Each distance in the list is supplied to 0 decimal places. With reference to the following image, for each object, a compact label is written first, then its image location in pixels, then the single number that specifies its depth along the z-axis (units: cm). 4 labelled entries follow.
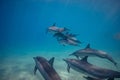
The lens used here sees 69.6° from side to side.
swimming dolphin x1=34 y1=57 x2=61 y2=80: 290
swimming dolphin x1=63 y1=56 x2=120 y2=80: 297
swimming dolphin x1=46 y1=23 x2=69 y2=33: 498
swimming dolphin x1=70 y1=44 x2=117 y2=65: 410
